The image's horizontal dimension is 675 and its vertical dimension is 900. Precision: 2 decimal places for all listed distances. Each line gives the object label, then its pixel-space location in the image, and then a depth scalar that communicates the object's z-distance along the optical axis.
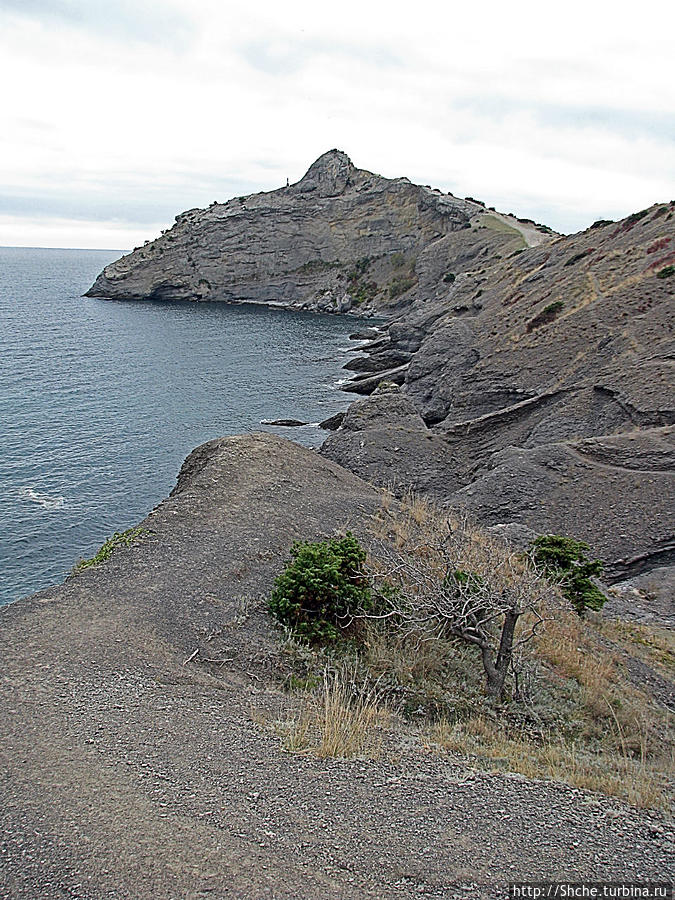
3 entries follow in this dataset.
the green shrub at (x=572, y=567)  16.80
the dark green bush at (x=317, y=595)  12.49
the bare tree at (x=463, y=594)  10.88
